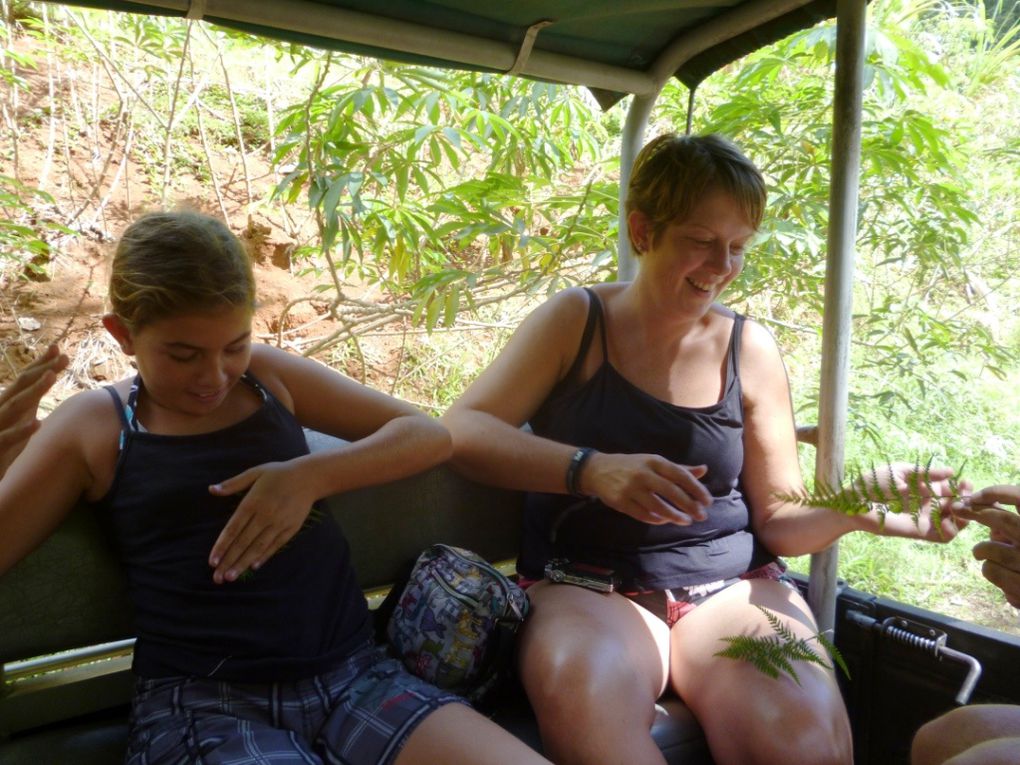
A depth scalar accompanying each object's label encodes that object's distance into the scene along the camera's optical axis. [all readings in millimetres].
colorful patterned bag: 1656
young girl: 1443
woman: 1630
